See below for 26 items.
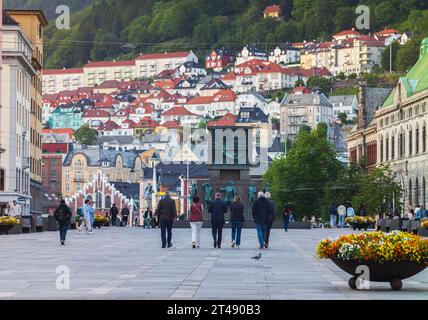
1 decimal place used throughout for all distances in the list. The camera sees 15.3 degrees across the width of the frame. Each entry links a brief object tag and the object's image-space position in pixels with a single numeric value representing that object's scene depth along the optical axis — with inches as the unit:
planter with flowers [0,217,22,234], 3112.7
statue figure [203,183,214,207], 4340.6
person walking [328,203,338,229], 4540.8
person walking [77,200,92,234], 2992.1
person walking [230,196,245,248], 2049.7
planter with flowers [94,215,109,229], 4094.5
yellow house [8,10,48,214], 5590.6
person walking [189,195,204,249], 2043.6
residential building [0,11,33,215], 4803.2
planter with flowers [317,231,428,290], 1141.1
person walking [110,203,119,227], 4549.7
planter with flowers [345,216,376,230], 3806.6
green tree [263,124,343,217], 6200.8
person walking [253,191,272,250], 1990.7
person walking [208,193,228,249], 2038.6
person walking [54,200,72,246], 2241.6
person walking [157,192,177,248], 2034.9
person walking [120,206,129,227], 4681.1
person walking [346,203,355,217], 4375.5
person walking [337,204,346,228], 4503.9
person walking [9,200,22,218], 4008.4
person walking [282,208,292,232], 3710.6
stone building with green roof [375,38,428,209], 5541.3
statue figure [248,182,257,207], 4333.2
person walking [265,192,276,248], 2009.1
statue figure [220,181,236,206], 4210.6
